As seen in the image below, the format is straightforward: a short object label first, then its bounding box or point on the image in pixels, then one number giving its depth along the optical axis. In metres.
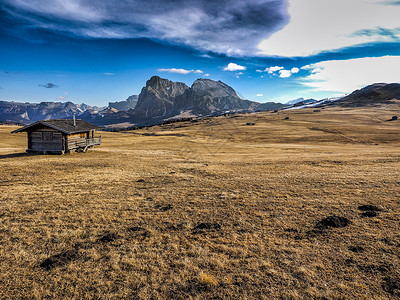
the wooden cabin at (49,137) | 31.48
